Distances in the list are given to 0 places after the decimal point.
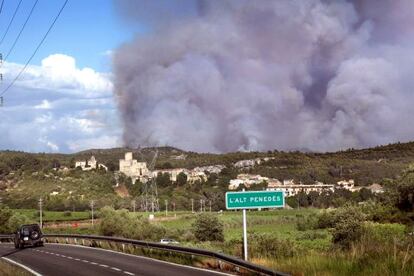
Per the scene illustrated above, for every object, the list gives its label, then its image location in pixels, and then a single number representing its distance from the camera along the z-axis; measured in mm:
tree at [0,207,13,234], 85756
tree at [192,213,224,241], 62281
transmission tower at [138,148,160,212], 132050
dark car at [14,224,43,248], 42069
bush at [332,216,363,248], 46300
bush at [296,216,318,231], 99294
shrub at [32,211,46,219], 115725
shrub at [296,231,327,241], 75000
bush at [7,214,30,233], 85062
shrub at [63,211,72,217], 126438
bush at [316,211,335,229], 86844
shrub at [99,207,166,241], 58688
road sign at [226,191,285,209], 21219
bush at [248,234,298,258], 21078
